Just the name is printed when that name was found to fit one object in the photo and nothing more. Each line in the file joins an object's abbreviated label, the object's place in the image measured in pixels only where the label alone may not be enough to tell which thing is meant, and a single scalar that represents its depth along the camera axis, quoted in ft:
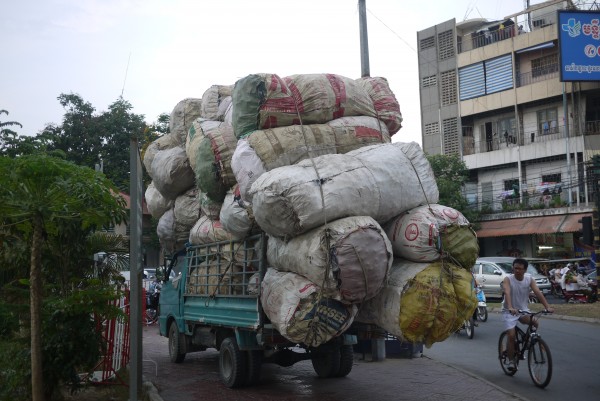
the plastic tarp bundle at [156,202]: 34.63
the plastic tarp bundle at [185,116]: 32.91
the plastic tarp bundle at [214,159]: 25.91
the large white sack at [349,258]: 18.58
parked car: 75.51
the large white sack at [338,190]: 19.30
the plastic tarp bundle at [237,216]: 24.25
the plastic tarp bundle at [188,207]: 32.09
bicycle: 25.76
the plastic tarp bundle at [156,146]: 33.73
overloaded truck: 23.57
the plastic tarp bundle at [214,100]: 30.01
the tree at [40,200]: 17.04
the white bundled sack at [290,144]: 22.41
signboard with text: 90.74
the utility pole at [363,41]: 39.58
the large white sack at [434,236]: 19.83
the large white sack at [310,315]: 19.47
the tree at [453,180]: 100.63
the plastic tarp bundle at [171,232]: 33.68
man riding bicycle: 27.02
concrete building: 95.86
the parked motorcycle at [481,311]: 49.57
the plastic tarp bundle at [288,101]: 23.21
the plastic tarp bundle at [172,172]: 31.30
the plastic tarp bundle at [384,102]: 25.58
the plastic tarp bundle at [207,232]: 27.96
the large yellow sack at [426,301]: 19.10
